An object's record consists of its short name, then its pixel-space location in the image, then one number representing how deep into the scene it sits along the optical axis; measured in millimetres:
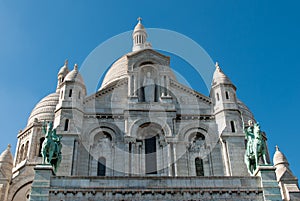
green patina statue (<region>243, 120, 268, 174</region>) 22688
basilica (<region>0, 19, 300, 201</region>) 21266
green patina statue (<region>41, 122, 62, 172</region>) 22641
